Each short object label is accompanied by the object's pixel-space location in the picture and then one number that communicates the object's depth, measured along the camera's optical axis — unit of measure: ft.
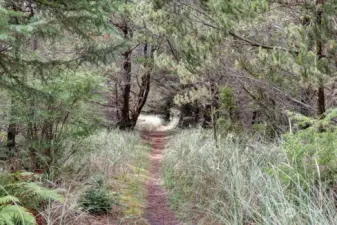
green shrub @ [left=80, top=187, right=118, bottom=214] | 17.24
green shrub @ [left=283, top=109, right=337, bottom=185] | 12.66
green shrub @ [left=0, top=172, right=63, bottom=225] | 10.28
